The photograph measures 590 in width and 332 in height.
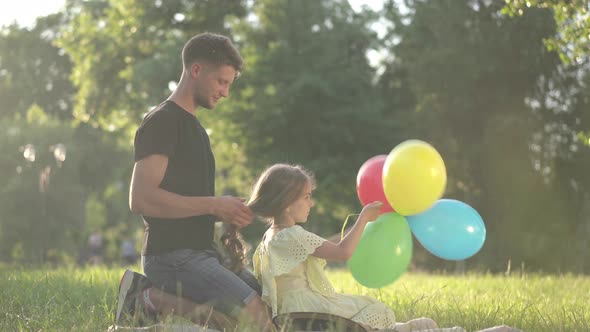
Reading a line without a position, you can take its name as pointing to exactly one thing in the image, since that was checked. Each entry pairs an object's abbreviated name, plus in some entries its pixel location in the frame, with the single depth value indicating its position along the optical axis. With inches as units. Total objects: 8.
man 167.8
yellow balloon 179.6
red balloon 190.5
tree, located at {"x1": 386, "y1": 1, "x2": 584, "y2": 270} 682.8
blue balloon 185.6
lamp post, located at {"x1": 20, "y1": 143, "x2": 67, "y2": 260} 1028.8
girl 168.6
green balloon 180.4
